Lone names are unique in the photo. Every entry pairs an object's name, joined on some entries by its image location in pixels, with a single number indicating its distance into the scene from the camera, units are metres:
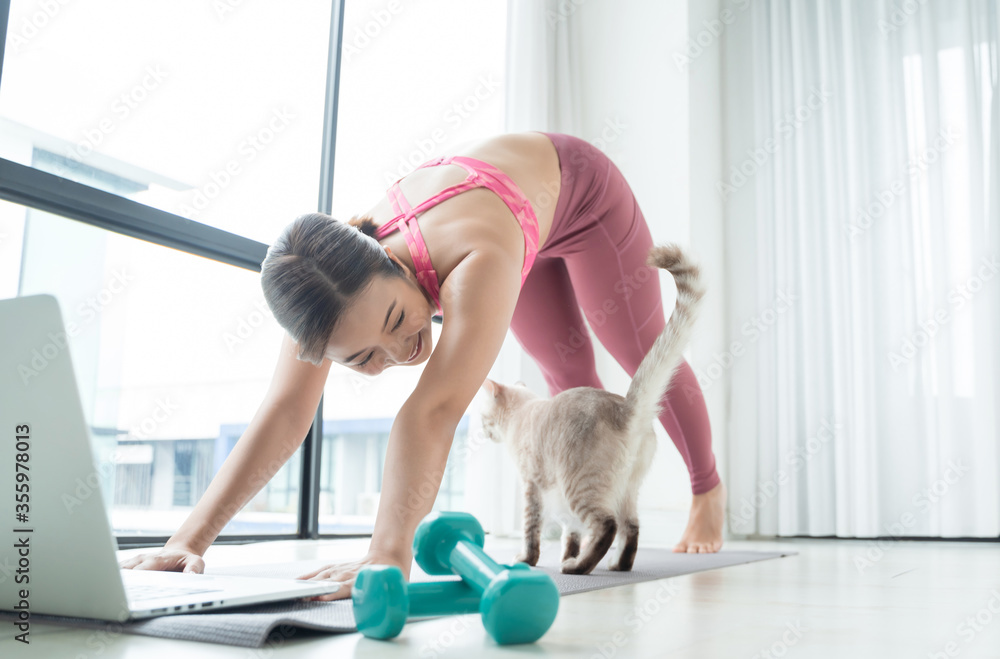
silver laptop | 0.64
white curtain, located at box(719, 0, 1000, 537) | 2.84
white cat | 1.38
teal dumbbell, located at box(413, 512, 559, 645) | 0.67
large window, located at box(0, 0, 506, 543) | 2.04
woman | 1.06
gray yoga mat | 0.69
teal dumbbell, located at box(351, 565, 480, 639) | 0.70
